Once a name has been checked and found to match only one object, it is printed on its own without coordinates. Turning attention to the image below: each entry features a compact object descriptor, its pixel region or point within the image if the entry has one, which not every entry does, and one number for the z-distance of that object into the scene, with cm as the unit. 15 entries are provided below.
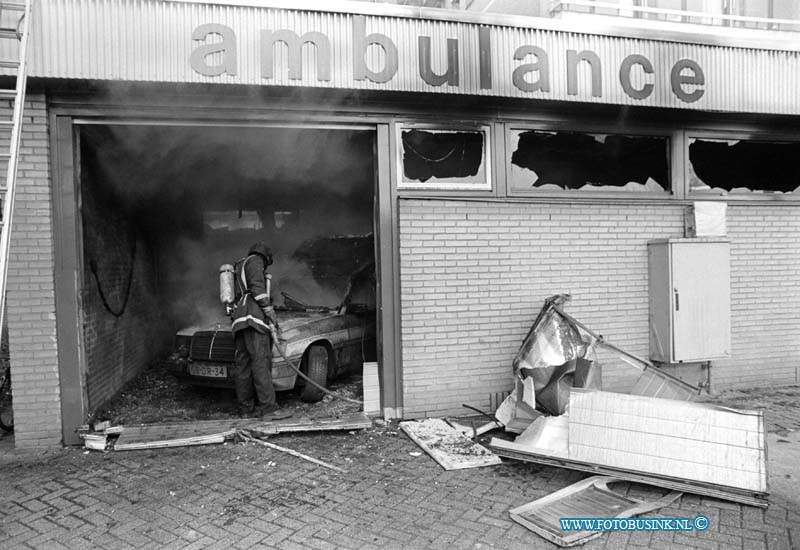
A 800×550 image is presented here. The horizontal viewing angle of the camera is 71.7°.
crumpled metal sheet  484
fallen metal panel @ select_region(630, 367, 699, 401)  500
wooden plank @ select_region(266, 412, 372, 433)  531
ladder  324
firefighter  600
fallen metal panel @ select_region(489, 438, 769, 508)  380
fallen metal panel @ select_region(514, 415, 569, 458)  440
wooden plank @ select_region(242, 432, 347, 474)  461
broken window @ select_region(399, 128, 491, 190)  579
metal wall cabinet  620
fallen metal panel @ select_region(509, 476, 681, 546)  341
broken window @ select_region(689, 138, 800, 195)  671
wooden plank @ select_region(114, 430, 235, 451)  492
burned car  631
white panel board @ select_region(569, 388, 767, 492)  390
